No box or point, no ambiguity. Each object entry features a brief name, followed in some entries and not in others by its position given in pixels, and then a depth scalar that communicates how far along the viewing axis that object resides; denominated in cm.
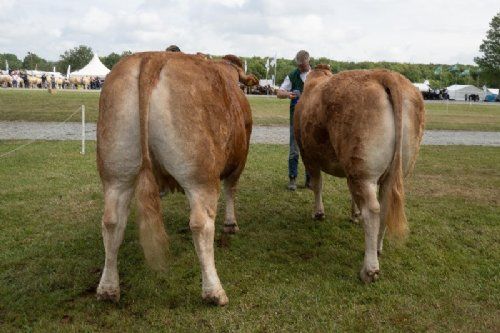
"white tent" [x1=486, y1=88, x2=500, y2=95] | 7459
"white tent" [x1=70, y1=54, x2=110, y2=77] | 5687
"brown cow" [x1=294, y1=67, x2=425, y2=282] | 431
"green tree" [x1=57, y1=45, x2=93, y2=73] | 10031
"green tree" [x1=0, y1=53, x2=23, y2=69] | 12742
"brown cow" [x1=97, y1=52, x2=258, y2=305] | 362
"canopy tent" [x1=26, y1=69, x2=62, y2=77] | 6981
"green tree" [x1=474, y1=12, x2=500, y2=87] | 7669
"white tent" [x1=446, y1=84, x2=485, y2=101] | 7094
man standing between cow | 765
